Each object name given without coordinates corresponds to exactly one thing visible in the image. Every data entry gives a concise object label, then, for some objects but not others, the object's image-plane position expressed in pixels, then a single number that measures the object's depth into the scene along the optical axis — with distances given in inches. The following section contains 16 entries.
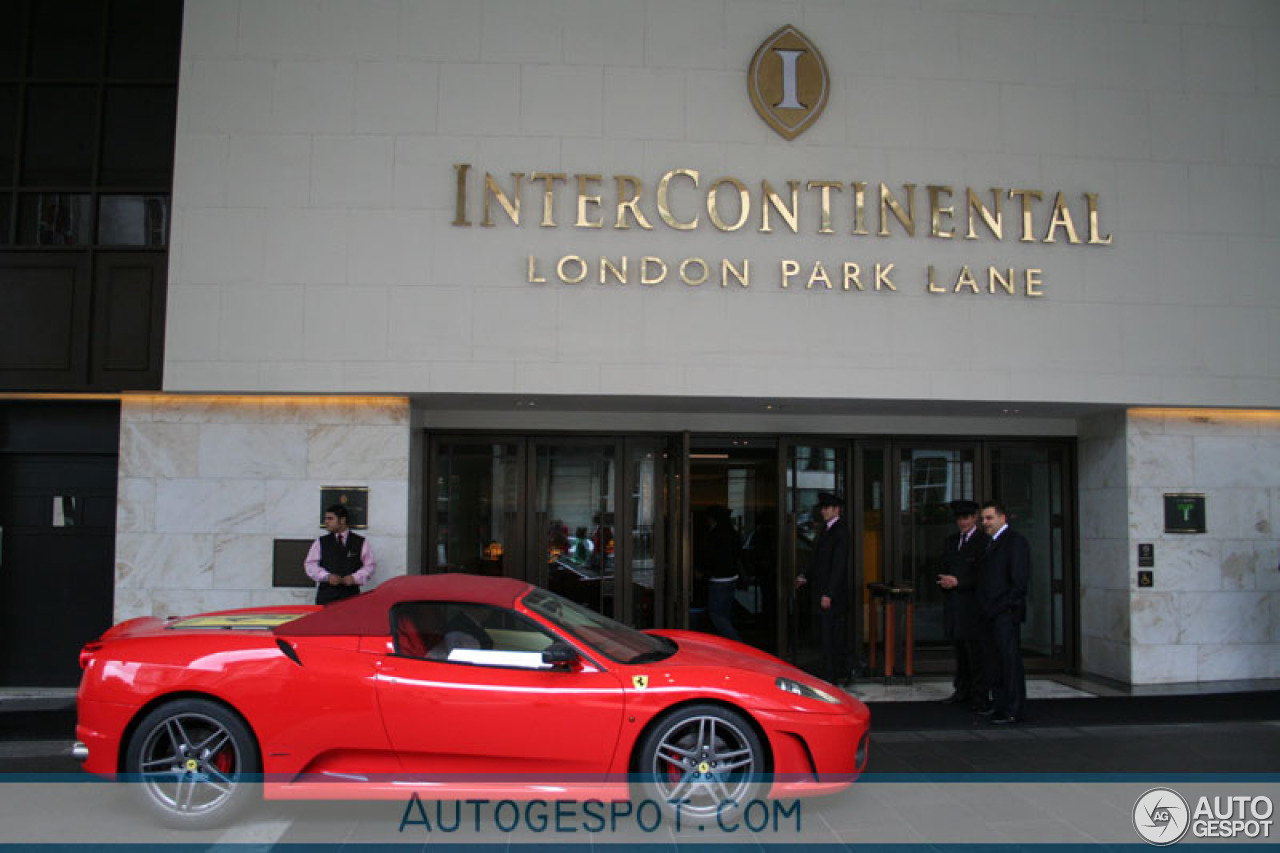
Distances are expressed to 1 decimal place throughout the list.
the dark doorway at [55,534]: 347.6
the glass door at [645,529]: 373.7
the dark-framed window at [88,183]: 335.9
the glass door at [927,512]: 386.9
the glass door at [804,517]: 378.0
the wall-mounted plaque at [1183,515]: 356.5
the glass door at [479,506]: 370.9
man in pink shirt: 313.6
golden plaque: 336.8
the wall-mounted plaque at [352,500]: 334.0
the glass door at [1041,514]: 389.7
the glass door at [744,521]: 383.9
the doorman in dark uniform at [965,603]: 313.4
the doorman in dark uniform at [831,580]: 337.4
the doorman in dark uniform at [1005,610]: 291.6
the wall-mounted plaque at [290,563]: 330.3
